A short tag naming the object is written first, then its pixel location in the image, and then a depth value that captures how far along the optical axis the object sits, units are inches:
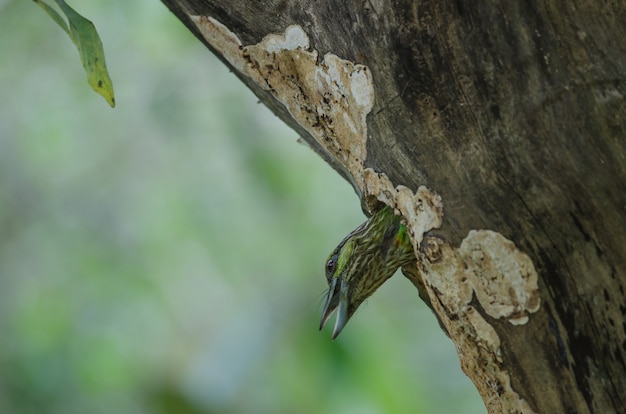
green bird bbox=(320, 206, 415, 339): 135.1
